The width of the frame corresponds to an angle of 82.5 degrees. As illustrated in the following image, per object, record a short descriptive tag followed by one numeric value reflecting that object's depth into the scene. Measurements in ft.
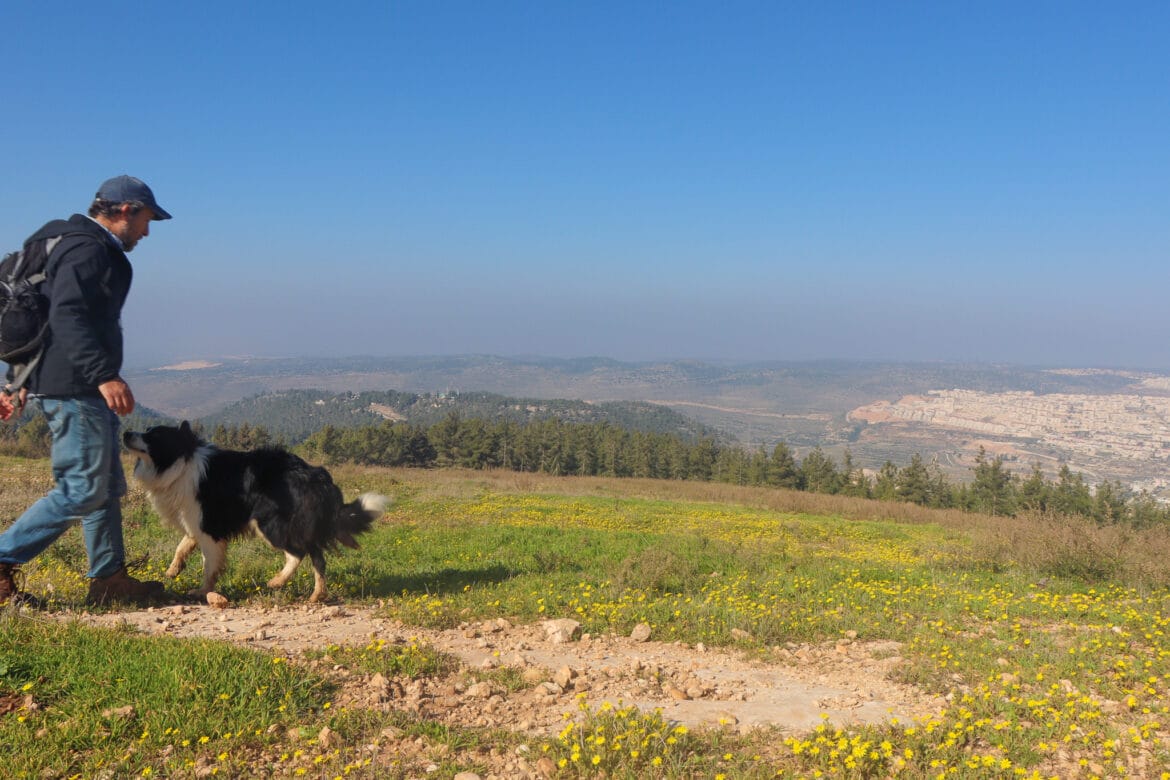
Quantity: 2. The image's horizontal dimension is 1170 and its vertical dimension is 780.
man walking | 15.02
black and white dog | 19.33
